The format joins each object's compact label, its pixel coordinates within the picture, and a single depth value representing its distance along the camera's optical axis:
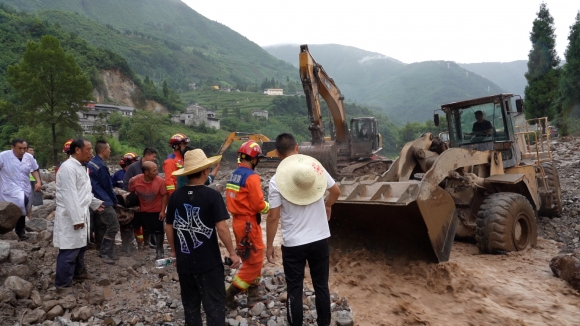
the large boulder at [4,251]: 4.55
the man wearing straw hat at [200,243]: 3.27
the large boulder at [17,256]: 4.64
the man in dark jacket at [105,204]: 5.29
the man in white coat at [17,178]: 6.20
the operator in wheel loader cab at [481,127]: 7.30
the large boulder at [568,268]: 4.62
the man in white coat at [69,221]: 4.40
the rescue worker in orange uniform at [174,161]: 5.61
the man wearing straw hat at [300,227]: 3.52
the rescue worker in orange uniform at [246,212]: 4.02
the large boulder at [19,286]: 4.09
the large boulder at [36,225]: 6.70
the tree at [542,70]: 33.53
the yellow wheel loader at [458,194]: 5.07
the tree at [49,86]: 25.88
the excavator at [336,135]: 12.22
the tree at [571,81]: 30.27
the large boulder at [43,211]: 8.09
